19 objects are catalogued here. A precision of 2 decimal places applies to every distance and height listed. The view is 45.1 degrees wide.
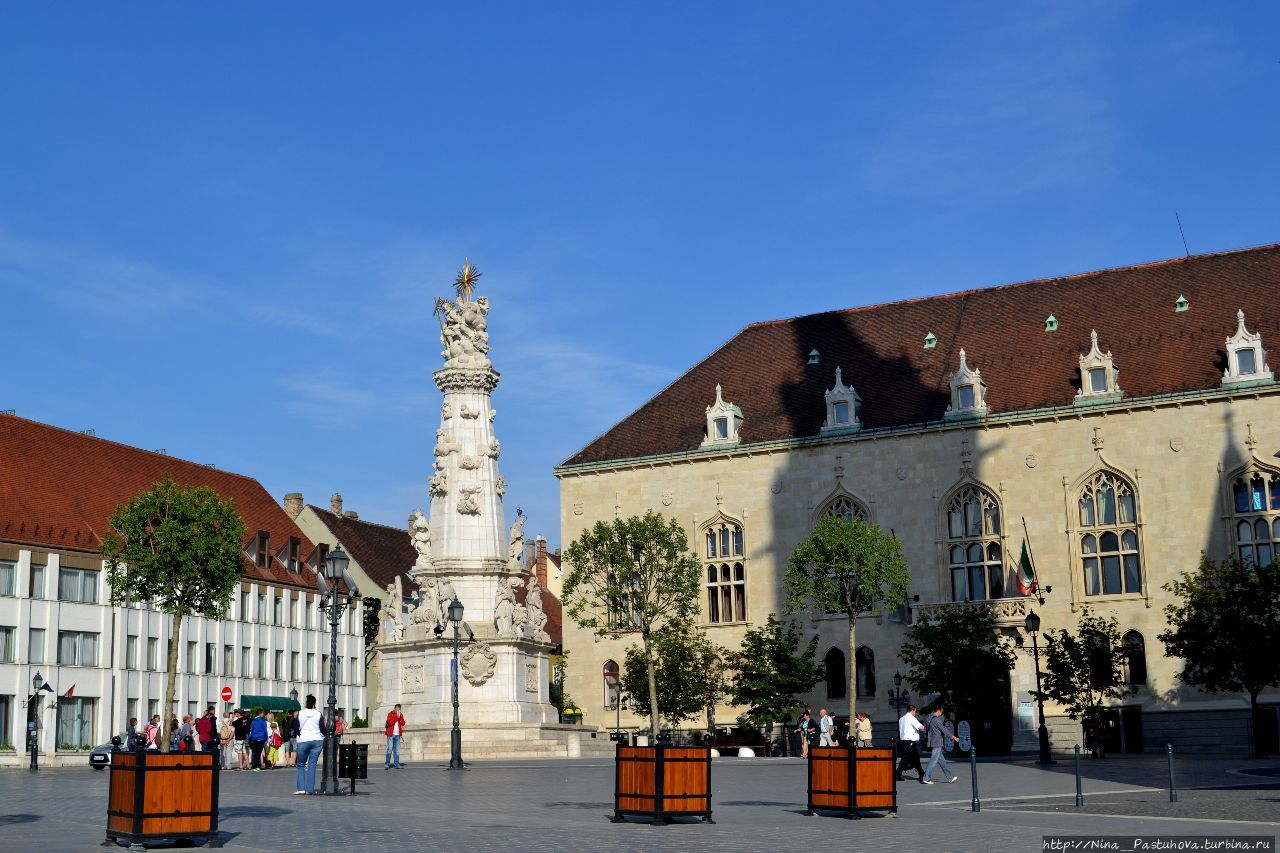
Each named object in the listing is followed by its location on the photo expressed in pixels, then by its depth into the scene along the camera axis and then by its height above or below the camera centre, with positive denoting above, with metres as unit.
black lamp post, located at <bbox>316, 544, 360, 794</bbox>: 29.45 +0.88
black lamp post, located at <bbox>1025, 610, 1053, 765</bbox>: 46.91 -1.17
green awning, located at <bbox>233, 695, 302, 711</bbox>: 87.81 -0.05
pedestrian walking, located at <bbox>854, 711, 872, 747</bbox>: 42.31 -1.03
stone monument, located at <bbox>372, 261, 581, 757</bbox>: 48.66 +3.04
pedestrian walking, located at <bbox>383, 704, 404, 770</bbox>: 41.66 -0.93
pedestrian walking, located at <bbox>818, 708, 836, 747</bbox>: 50.19 -1.20
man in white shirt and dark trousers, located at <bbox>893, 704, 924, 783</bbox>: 35.56 -1.15
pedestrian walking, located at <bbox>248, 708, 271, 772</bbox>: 47.12 -1.15
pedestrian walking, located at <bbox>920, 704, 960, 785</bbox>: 35.31 -1.10
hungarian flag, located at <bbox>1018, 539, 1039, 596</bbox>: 64.25 +4.72
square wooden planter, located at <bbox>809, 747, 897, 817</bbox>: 22.95 -1.32
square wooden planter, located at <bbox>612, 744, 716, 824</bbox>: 21.48 -1.22
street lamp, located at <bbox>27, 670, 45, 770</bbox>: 52.08 -0.81
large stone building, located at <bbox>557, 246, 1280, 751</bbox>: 64.94 +10.49
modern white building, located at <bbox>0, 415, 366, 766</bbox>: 72.25 +4.58
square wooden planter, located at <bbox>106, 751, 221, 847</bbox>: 18.34 -1.11
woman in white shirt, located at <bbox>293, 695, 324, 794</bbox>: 29.39 -0.86
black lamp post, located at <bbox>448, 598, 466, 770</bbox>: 39.44 -0.51
